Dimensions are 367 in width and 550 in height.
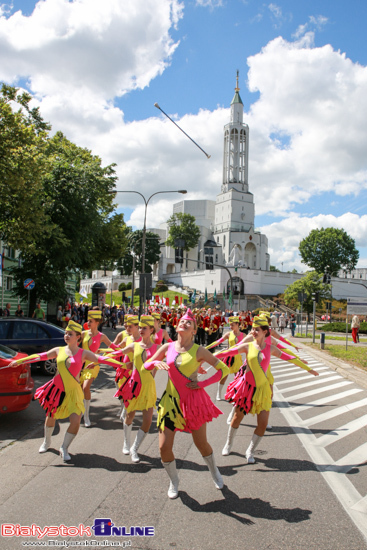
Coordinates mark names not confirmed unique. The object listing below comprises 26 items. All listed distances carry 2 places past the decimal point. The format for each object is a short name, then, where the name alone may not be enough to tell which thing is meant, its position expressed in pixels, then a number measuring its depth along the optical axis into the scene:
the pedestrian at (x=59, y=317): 24.23
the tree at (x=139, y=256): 98.99
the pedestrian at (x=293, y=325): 33.16
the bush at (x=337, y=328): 39.73
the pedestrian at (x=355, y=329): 26.52
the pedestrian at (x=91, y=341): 7.52
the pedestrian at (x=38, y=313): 20.86
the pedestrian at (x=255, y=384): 5.91
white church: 107.62
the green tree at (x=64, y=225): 20.41
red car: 7.07
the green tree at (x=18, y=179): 15.64
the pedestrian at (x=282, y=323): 40.66
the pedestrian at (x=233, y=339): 9.24
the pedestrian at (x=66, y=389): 5.76
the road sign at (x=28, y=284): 19.23
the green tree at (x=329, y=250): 98.31
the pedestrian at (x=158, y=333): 8.18
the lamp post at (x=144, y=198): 27.33
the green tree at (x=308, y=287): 67.62
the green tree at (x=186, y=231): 104.21
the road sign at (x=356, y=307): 20.61
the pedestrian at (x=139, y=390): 6.04
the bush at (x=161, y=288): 93.38
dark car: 11.80
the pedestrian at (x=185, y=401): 4.61
